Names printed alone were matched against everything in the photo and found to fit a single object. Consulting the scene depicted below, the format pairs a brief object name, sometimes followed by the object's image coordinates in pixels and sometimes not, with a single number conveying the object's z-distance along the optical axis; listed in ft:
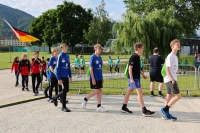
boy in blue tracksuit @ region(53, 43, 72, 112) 23.70
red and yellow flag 44.27
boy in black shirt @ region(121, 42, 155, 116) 21.56
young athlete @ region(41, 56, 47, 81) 44.06
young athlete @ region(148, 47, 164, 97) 31.27
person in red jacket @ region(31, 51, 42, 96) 32.73
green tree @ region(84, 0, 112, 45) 192.95
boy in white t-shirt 20.25
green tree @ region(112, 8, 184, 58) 81.99
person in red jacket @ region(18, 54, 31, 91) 36.58
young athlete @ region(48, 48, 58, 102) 27.86
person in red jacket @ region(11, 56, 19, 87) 44.21
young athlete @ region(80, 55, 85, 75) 48.14
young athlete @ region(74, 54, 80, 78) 43.55
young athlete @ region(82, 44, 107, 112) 23.41
